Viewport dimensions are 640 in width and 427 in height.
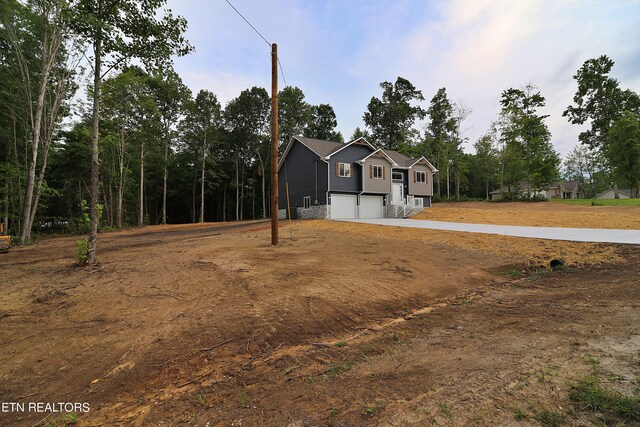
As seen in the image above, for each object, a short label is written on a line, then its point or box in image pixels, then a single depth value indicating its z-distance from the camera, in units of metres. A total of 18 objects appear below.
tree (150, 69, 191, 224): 30.34
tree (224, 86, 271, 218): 38.84
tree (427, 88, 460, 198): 44.12
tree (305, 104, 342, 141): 47.59
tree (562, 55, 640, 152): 39.31
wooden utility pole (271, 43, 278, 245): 11.35
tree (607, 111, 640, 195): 33.25
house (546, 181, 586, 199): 60.89
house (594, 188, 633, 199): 60.12
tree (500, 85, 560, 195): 36.53
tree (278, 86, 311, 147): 40.56
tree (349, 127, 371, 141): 50.34
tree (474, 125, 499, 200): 48.27
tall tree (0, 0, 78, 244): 15.38
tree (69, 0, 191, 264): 8.32
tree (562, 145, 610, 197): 62.42
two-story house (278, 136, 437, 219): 26.41
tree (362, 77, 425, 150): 46.94
